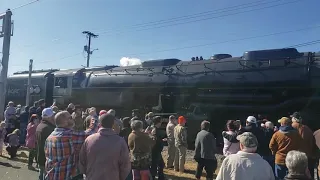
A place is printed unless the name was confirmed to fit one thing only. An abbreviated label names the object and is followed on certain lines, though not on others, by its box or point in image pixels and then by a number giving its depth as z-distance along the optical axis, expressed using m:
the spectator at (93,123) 6.33
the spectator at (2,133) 10.91
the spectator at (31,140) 9.10
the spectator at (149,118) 9.67
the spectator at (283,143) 6.37
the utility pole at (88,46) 44.97
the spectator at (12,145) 10.72
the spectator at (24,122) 12.37
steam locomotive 10.72
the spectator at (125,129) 7.29
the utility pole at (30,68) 15.74
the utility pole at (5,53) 14.63
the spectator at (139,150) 6.01
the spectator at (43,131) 6.10
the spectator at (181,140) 8.92
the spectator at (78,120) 8.74
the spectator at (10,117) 12.84
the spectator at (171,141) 9.52
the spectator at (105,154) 4.31
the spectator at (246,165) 3.81
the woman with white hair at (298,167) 3.46
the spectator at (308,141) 6.71
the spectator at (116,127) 5.88
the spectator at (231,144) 7.26
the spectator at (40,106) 11.77
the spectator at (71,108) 9.71
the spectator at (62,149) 4.57
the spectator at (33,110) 11.91
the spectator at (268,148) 7.56
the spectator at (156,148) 7.36
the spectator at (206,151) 7.64
